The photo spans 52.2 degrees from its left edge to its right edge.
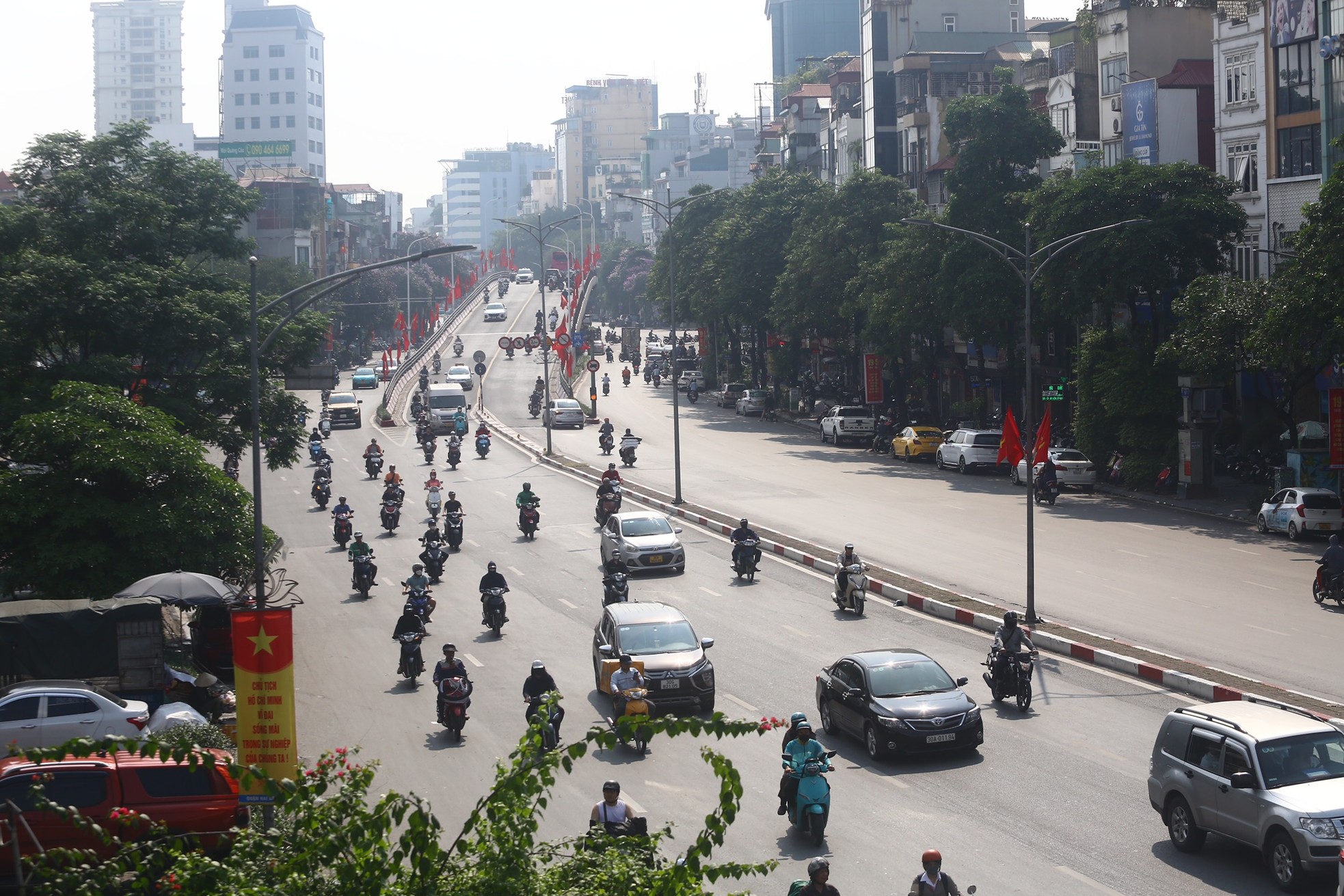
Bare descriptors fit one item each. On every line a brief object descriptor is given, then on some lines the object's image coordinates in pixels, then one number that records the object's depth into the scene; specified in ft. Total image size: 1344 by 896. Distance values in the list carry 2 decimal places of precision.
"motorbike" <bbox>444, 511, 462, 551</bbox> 122.62
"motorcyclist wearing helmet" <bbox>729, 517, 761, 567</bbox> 103.04
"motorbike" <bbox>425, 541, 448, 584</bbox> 105.40
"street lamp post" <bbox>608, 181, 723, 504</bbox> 139.44
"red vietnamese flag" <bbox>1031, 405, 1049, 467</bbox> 107.04
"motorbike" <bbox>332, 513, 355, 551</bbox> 126.72
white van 223.92
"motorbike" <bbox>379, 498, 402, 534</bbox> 132.46
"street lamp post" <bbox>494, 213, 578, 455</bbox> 197.06
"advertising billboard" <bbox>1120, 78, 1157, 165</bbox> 170.19
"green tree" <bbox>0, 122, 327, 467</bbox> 94.22
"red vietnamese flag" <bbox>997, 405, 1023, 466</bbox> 111.14
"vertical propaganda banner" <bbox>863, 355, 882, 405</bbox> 205.36
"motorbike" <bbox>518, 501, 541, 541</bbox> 127.34
